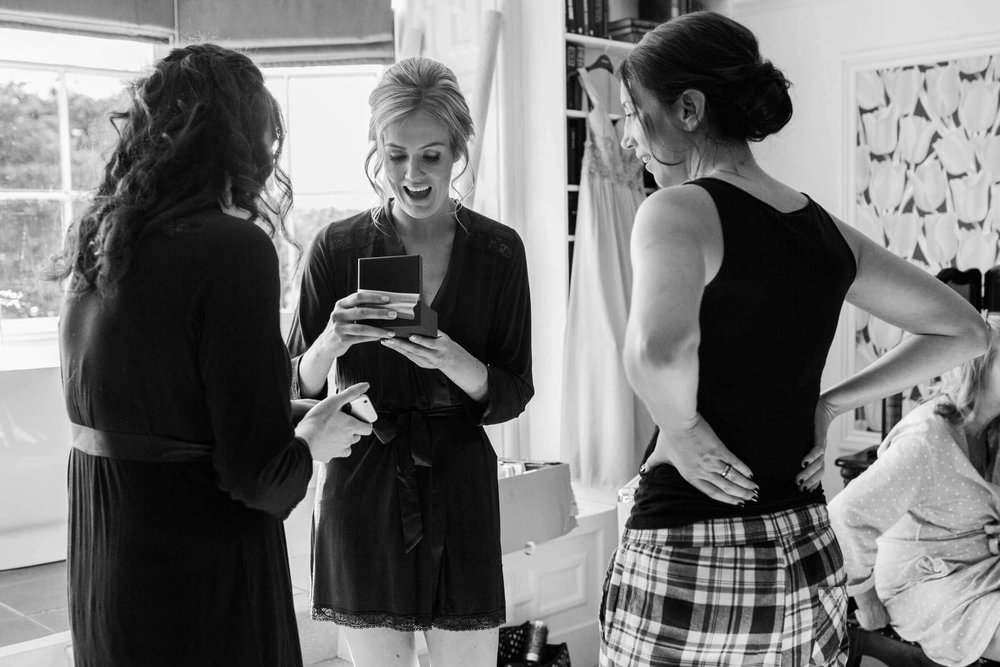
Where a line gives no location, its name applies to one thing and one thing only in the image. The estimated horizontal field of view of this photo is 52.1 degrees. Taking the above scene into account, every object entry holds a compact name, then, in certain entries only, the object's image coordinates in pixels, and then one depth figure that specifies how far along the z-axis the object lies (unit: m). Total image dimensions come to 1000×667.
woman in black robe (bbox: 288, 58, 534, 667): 1.82
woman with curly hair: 1.23
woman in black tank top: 1.17
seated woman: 2.57
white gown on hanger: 3.96
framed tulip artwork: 3.98
